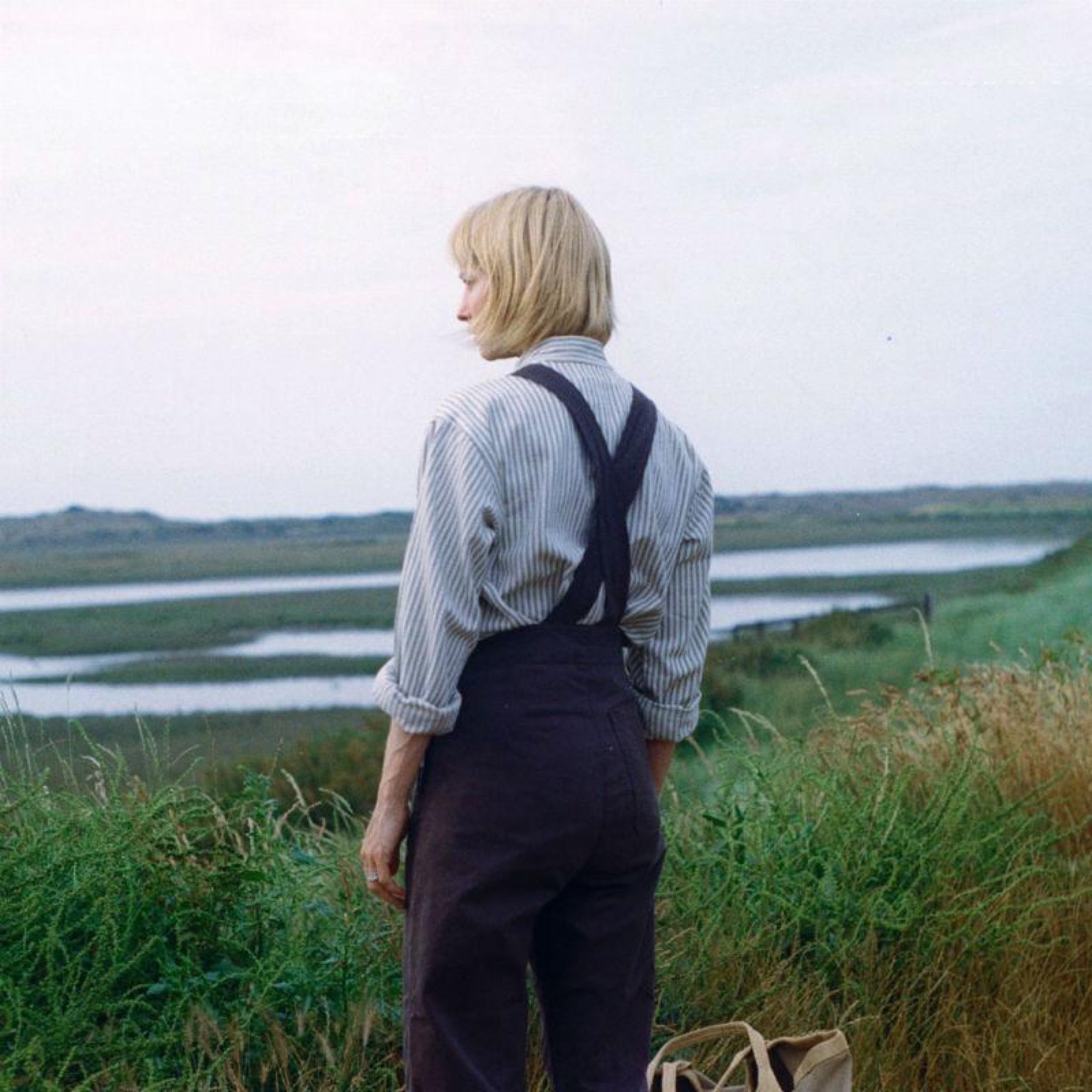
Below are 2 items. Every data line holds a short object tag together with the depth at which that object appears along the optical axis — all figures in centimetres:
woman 271
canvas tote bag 329
